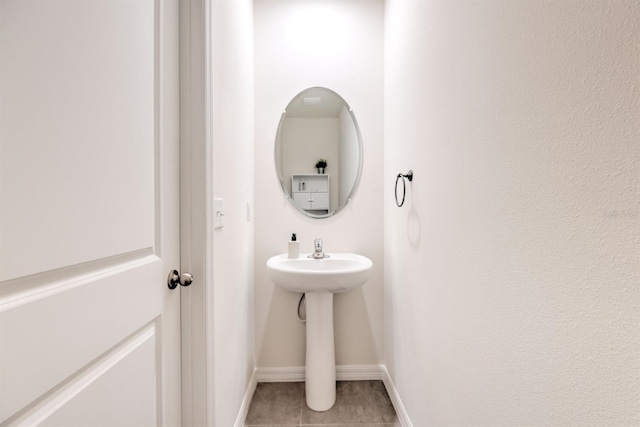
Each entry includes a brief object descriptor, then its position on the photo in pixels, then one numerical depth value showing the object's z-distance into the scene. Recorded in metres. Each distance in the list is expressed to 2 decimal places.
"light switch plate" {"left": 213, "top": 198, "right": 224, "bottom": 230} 1.06
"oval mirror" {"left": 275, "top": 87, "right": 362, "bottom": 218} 1.90
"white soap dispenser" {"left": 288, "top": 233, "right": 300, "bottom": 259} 1.72
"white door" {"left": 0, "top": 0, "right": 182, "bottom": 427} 0.43
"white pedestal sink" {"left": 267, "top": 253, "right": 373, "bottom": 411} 1.48
